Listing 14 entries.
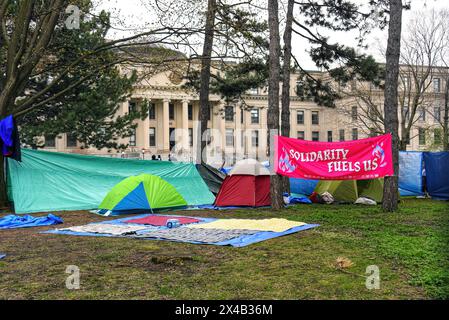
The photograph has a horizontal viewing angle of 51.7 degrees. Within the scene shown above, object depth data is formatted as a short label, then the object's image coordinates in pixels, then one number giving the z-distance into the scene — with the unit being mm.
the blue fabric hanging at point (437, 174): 16922
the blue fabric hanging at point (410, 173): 17953
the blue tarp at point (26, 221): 10344
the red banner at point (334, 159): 12211
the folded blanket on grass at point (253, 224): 9031
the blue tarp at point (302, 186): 17344
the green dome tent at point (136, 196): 12391
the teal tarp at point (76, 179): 13055
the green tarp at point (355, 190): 15266
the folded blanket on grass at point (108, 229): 9007
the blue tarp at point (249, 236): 7567
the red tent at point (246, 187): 14211
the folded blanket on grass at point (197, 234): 8055
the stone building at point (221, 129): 63656
